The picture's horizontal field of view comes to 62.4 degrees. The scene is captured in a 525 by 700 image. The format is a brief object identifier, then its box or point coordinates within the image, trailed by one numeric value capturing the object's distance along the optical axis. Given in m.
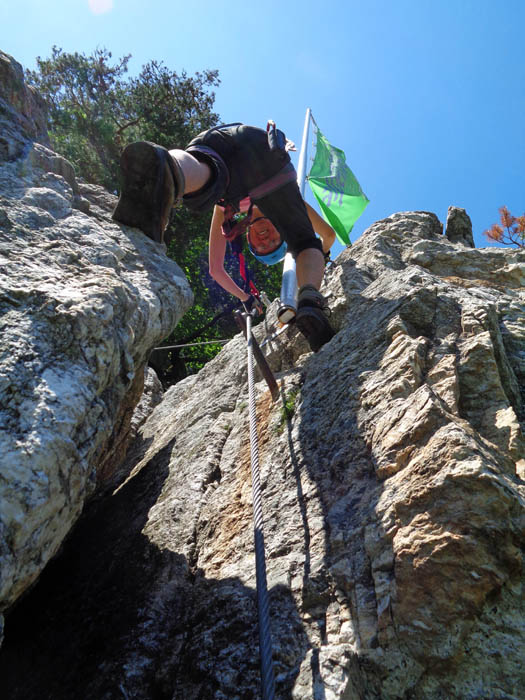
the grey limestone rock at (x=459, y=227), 5.61
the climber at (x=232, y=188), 2.62
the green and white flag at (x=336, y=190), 6.58
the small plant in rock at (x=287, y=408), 2.82
